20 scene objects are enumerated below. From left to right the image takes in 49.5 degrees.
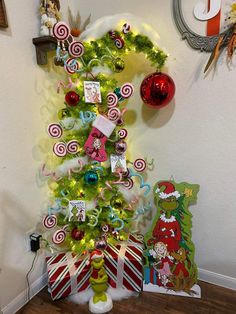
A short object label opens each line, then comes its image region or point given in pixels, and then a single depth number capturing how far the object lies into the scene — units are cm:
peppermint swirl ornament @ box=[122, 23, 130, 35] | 143
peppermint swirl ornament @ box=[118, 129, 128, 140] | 158
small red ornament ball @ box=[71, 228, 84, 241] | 163
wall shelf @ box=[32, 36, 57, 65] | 148
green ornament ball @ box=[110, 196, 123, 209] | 168
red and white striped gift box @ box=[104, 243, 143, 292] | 162
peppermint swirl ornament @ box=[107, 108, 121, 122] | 151
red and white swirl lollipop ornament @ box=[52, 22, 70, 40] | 133
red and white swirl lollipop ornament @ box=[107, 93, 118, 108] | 150
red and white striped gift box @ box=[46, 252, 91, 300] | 157
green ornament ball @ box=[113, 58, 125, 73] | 153
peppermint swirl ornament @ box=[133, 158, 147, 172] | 168
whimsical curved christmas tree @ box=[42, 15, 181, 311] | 147
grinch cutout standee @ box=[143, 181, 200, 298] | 163
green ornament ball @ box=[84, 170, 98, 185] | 153
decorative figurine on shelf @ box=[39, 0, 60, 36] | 150
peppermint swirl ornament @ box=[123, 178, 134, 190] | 165
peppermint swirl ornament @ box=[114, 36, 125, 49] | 146
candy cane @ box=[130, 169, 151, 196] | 166
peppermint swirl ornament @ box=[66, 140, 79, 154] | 153
